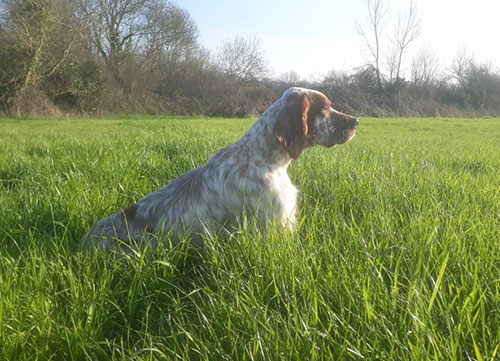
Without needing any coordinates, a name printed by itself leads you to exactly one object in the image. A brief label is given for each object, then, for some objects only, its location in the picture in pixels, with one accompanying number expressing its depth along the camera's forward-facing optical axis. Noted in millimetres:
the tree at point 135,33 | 29359
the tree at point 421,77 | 40812
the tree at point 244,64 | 37750
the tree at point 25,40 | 21250
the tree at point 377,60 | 38219
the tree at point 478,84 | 39656
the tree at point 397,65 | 38312
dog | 2475
